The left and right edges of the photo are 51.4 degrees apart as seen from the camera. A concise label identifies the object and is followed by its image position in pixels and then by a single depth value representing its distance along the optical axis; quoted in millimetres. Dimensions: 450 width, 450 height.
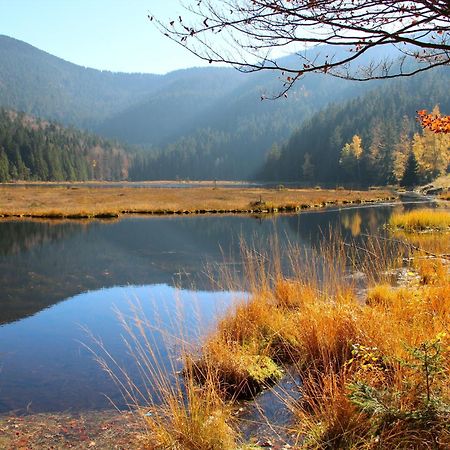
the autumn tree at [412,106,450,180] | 69188
